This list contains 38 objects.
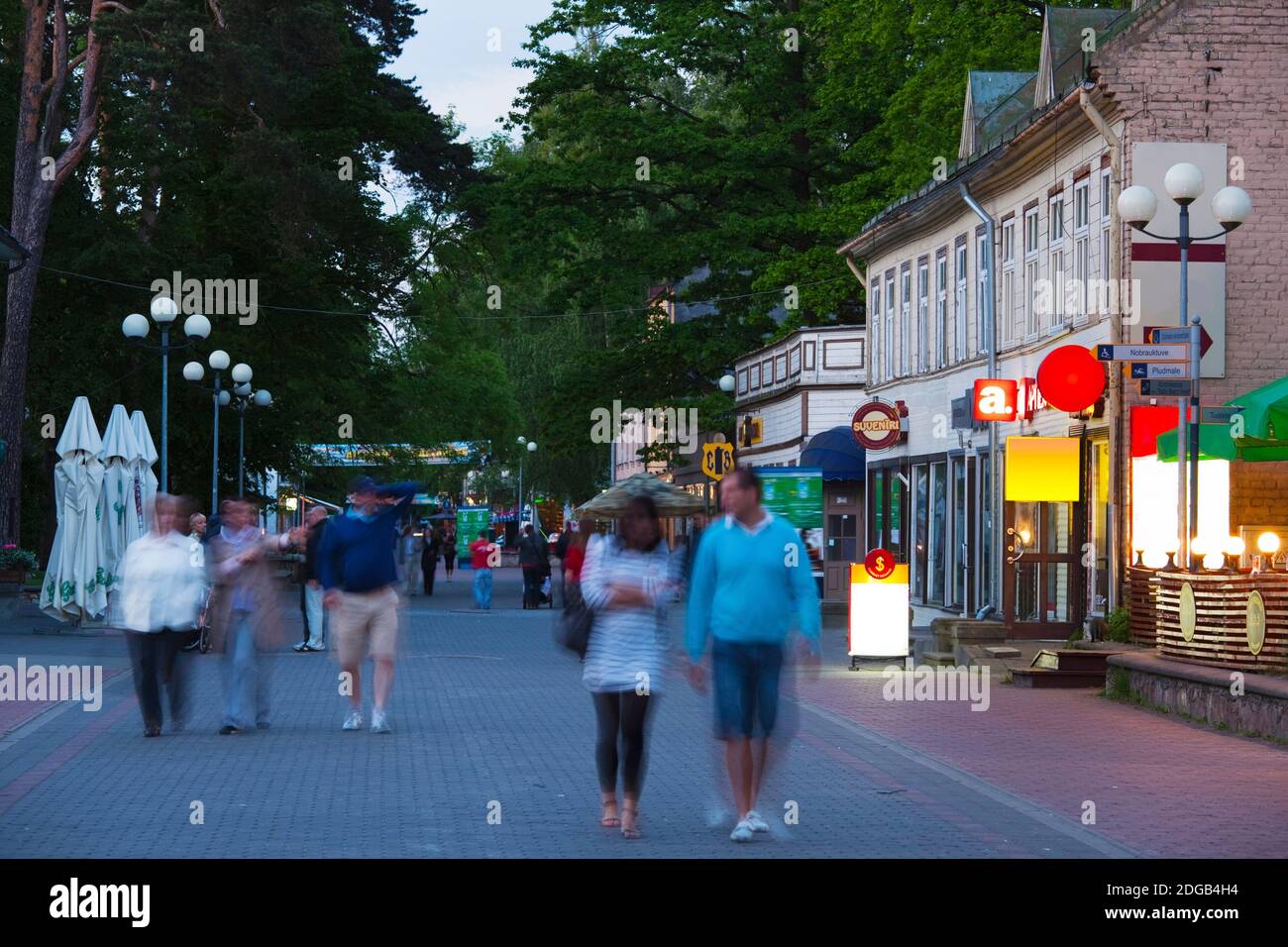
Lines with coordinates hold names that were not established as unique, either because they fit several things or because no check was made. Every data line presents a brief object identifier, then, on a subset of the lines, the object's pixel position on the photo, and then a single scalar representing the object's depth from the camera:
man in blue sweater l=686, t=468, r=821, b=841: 10.13
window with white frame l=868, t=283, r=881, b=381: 41.25
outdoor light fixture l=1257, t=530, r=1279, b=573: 20.02
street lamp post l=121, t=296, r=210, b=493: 30.84
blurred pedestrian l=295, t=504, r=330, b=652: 24.03
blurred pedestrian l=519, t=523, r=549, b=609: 42.06
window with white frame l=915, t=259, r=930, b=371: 36.84
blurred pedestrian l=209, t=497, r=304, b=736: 15.70
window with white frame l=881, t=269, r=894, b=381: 39.84
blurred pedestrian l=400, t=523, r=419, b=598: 43.37
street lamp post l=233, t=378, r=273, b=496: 40.72
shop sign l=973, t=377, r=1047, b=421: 27.80
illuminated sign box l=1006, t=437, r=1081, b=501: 23.22
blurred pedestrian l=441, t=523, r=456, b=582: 62.38
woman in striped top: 10.41
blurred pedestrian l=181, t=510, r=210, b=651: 16.82
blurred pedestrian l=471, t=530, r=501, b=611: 39.41
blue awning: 43.75
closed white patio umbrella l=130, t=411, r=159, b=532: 29.50
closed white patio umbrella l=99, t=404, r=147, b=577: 28.50
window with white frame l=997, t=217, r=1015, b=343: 31.42
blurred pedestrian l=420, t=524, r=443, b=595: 49.56
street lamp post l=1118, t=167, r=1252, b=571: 18.91
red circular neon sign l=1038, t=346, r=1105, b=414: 23.03
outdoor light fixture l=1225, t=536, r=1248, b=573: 19.47
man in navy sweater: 15.34
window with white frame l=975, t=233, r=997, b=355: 32.69
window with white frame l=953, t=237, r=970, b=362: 34.25
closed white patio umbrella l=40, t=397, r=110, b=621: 27.86
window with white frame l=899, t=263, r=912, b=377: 38.38
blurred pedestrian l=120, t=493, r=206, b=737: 15.23
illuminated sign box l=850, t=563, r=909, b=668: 22.42
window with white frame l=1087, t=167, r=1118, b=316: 26.09
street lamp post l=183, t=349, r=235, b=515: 37.28
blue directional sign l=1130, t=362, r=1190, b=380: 18.45
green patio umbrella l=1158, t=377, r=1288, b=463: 19.00
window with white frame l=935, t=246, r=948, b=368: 35.44
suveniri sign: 33.59
